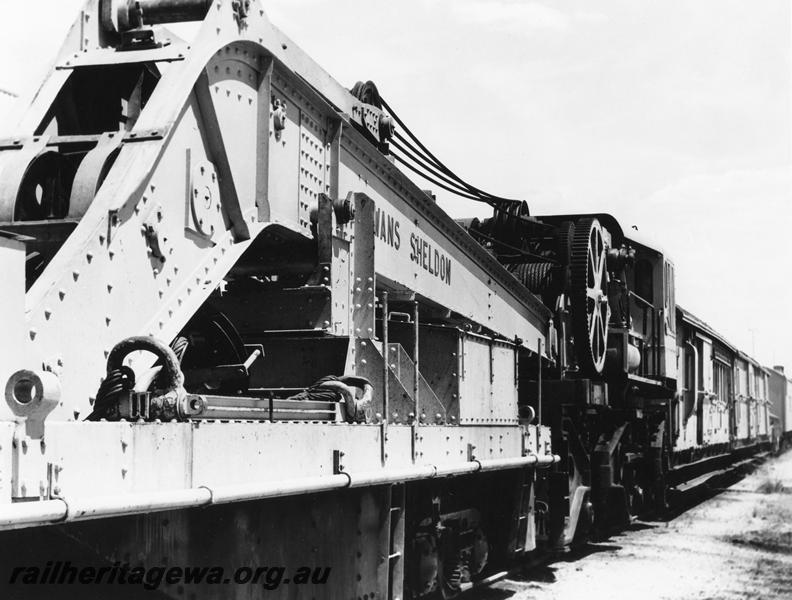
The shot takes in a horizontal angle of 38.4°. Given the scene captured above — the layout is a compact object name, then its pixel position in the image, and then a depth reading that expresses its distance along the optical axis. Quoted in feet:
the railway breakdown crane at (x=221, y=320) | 13.44
